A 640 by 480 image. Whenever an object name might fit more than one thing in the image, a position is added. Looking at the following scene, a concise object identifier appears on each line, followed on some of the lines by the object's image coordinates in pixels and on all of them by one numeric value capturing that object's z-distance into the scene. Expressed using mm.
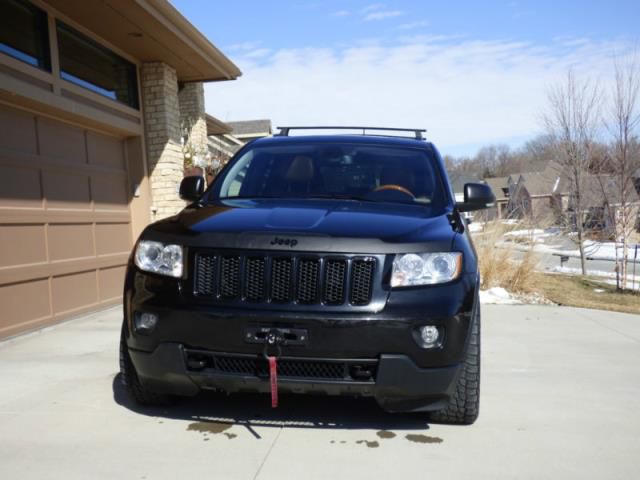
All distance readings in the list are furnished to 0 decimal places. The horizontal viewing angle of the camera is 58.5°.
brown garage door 5586
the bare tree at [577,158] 15777
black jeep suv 2717
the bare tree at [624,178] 13023
